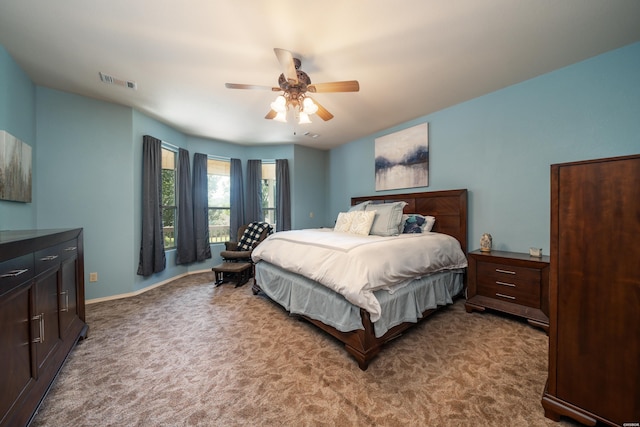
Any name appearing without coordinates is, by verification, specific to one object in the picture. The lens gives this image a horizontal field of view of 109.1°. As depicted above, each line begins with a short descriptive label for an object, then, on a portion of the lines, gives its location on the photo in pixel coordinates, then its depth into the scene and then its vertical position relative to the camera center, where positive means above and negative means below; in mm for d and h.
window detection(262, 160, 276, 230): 5176 +545
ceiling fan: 2020 +1144
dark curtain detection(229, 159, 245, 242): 4746 +246
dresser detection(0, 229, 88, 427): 1042 -612
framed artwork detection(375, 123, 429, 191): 3570 +880
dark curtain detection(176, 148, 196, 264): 4102 -38
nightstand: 2223 -790
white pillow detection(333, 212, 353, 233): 3285 -166
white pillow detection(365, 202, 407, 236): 2891 -121
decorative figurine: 2739 -390
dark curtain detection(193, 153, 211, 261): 4320 +74
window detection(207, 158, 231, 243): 4715 +289
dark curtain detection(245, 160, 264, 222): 4930 +449
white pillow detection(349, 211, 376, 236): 2974 -161
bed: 1764 -711
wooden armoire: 1068 -422
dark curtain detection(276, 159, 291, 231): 4945 +354
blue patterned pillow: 3153 -190
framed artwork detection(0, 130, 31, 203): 2021 +425
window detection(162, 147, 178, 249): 3979 +318
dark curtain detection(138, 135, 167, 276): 3381 +32
